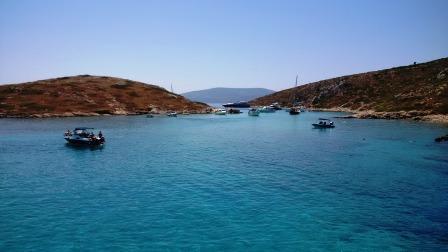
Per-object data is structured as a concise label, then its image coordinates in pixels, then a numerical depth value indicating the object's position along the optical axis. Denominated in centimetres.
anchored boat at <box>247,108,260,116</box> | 19775
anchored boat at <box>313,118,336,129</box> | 12181
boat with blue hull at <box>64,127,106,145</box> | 7925
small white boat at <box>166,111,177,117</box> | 17670
